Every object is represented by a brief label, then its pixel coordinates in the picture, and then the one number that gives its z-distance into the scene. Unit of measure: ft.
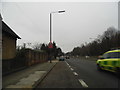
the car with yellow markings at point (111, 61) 23.04
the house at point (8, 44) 35.24
